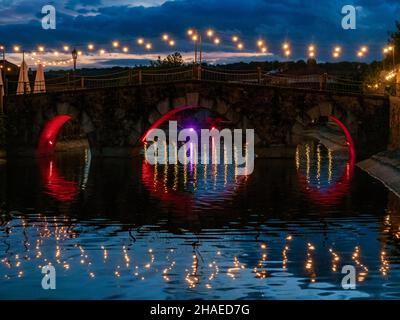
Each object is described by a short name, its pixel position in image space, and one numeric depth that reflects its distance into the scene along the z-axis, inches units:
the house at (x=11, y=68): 3019.2
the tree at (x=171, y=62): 3787.9
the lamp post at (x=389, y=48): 2168.3
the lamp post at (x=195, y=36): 1945.3
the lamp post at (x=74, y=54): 2090.7
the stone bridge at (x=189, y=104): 1895.9
